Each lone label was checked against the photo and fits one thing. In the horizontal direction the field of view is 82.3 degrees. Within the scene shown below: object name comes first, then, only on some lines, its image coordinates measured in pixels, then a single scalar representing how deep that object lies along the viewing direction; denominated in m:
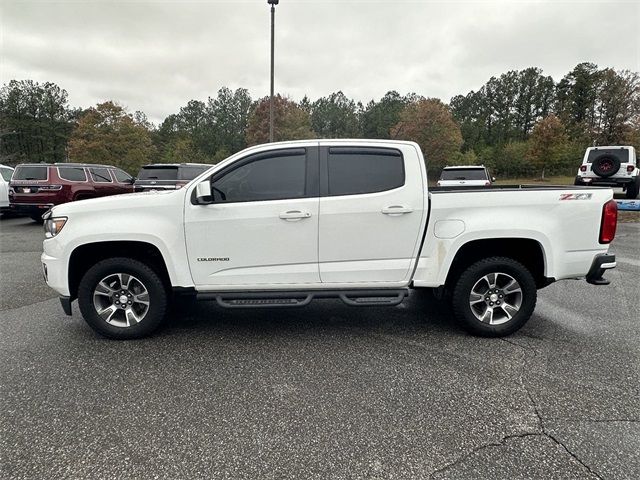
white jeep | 13.14
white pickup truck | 3.46
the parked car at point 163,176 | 10.96
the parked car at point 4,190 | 11.45
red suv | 10.50
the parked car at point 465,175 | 11.19
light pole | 11.19
